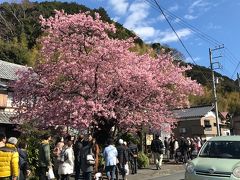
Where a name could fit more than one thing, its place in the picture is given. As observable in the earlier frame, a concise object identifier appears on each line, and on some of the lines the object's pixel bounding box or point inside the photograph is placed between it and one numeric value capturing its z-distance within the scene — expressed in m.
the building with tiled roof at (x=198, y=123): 29.68
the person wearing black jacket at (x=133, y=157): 10.96
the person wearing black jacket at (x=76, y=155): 8.27
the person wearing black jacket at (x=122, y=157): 9.24
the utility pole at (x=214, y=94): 19.36
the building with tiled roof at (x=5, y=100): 18.27
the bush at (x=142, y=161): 12.86
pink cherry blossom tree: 11.19
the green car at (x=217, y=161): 5.26
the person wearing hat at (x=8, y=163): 4.90
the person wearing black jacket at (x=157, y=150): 12.51
